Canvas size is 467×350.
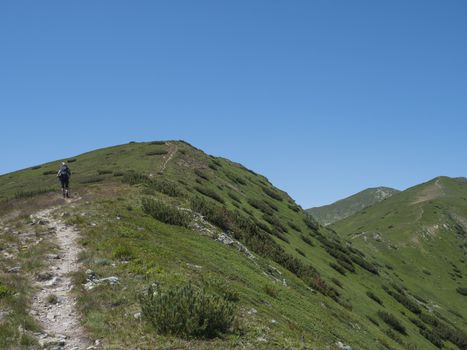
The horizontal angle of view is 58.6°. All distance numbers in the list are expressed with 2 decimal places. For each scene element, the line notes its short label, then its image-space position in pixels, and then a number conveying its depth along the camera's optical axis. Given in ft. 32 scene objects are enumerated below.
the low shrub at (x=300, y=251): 149.35
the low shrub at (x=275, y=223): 171.71
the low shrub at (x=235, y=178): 219.82
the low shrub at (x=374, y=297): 154.11
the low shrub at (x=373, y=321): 121.68
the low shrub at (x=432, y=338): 152.46
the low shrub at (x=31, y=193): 121.02
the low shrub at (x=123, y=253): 59.21
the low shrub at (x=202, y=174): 179.22
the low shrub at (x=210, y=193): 148.05
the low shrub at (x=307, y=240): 184.55
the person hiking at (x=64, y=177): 114.42
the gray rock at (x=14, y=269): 53.42
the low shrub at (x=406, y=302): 184.35
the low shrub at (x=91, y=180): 137.68
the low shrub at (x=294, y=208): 244.59
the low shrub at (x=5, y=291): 44.53
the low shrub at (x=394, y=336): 117.80
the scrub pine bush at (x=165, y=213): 94.17
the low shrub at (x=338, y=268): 165.58
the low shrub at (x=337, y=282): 138.92
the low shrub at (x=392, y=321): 131.75
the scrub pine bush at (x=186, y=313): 38.32
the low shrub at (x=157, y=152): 204.74
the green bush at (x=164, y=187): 121.70
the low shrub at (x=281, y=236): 153.17
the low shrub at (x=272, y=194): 249.34
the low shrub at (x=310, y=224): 224.53
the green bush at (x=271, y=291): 70.13
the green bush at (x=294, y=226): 197.76
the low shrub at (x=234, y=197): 173.88
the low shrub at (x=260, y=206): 187.32
